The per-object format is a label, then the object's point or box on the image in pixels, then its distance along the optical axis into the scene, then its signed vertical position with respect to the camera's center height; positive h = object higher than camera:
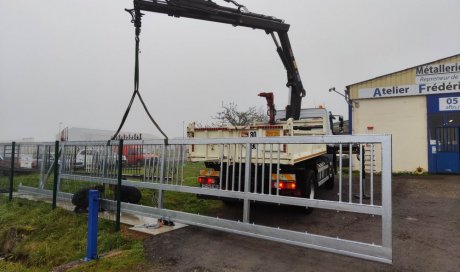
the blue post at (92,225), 4.55 -1.12
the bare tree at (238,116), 28.81 +2.86
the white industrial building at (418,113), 14.86 +1.81
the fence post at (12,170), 8.36 -0.66
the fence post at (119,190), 5.60 -0.74
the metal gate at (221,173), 3.47 -0.58
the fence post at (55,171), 7.12 -0.55
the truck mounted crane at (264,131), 6.12 +0.35
